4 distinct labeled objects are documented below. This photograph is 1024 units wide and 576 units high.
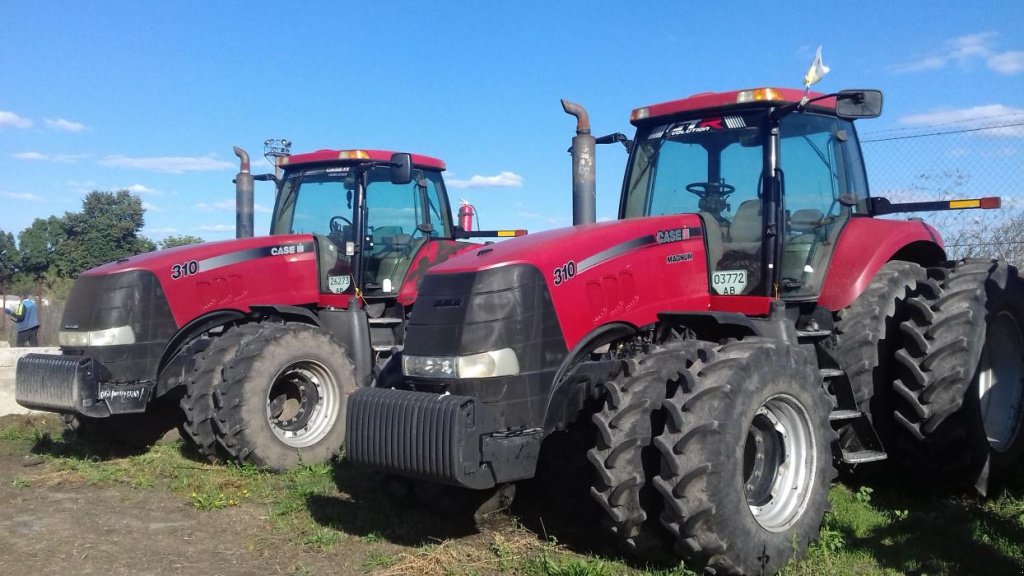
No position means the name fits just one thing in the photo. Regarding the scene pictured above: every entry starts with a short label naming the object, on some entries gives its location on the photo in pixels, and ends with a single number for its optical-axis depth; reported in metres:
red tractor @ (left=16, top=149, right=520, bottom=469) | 6.98
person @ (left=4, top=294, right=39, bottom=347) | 15.40
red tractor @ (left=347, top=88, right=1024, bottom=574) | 4.26
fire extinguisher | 9.58
